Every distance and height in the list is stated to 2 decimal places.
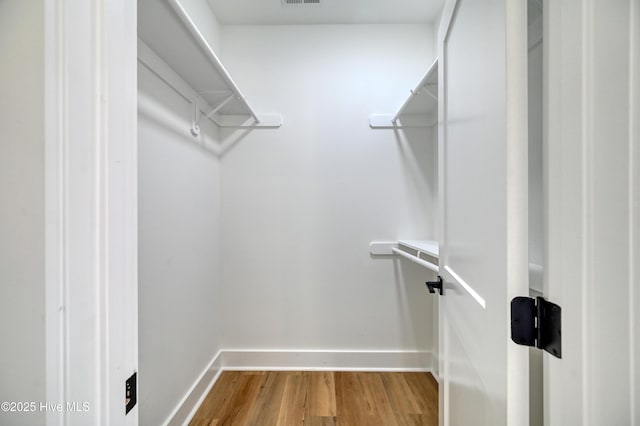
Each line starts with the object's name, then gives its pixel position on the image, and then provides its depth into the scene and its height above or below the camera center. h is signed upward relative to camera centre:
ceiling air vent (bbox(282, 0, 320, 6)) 1.79 +1.36
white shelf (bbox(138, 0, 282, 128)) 0.99 +0.70
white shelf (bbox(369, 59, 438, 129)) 1.64 +0.69
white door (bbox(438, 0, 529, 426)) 0.53 +0.01
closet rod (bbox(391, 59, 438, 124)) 1.34 +0.69
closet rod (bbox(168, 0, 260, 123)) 0.94 +0.68
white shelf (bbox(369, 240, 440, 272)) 1.46 -0.25
